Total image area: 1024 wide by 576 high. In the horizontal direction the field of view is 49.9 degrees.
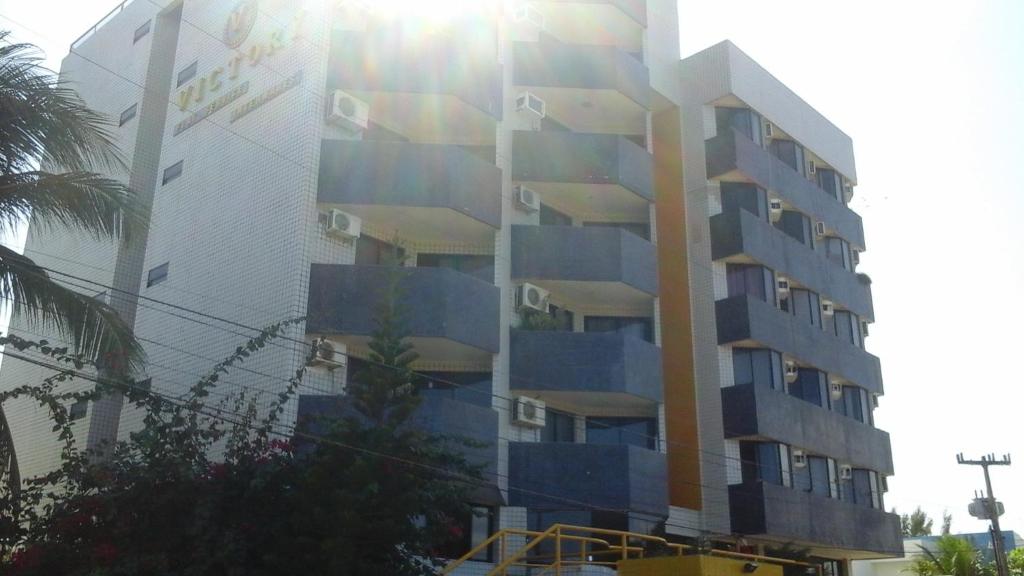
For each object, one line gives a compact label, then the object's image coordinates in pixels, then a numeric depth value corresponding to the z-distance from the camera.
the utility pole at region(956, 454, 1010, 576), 36.97
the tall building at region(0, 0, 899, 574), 22.38
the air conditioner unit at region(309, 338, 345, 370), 20.19
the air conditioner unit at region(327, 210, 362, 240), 22.05
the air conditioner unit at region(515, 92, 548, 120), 25.88
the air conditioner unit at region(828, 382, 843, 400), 31.36
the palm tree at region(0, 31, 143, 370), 15.55
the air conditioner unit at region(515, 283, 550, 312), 24.17
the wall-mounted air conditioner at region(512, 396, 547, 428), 23.06
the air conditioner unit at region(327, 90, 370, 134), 22.70
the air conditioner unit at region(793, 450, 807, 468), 28.36
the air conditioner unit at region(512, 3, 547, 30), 26.80
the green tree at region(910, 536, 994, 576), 32.75
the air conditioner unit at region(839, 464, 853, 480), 30.60
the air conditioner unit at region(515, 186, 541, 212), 25.17
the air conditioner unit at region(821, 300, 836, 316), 32.50
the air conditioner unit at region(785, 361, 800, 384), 29.36
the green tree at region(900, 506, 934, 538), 60.69
